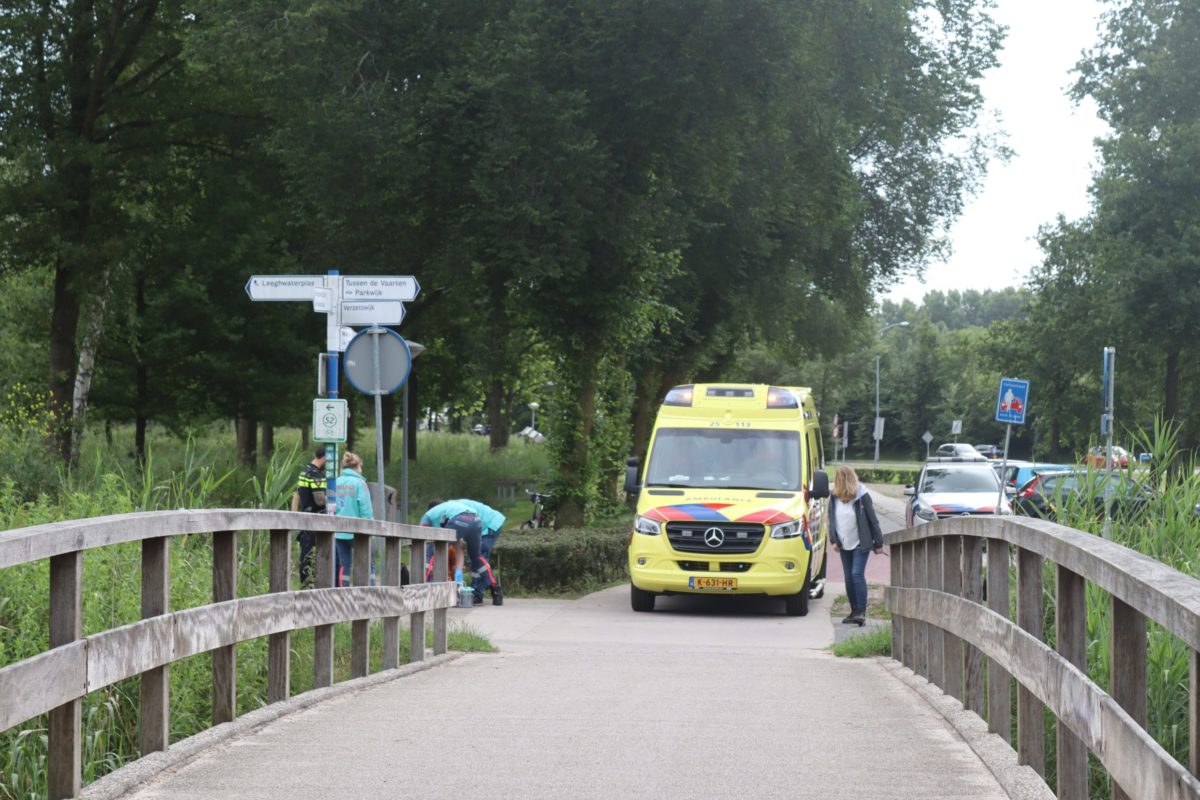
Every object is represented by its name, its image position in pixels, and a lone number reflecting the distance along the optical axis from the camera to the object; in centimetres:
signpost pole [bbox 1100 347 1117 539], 2042
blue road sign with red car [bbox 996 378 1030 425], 2867
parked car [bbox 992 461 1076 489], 3588
